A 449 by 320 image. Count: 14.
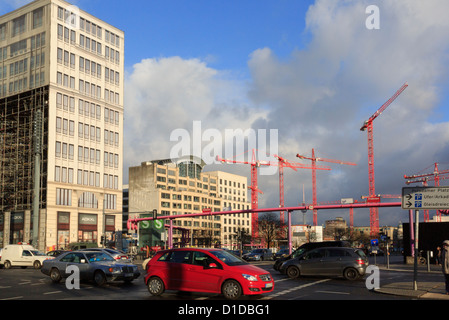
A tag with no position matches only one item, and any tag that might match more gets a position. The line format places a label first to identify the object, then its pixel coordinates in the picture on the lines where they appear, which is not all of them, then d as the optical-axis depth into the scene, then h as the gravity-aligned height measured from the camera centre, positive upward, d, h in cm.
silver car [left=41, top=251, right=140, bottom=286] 2008 -267
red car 1472 -218
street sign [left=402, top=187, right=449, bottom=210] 1723 +27
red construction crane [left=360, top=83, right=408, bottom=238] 12938 +1082
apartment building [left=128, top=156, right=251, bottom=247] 14088 +354
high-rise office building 7344 +1337
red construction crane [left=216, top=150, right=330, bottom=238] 16225 +1117
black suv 2684 -239
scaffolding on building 7369 +841
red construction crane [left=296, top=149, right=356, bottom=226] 15826 +1301
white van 3525 -378
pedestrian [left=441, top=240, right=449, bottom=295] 1552 -175
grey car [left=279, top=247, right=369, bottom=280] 2288 -284
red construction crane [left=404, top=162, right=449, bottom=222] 14910 +914
